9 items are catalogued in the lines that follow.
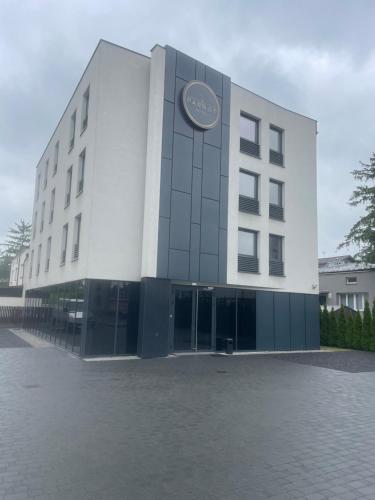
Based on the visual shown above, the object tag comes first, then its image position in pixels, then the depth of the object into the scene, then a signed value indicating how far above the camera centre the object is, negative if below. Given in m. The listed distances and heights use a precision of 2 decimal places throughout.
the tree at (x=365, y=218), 29.66 +7.30
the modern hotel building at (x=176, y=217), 15.41 +4.02
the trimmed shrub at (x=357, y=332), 21.58 -1.00
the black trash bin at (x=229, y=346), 17.39 -1.61
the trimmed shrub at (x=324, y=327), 23.38 -0.84
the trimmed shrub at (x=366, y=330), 21.19 -0.86
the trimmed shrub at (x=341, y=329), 22.39 -0.90
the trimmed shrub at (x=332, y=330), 22.88 -0.99
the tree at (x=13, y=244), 68.12 +10.00
